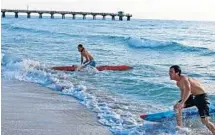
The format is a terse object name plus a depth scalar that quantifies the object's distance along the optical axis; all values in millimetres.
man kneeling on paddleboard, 15290
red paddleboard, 15578
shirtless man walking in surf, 6612
